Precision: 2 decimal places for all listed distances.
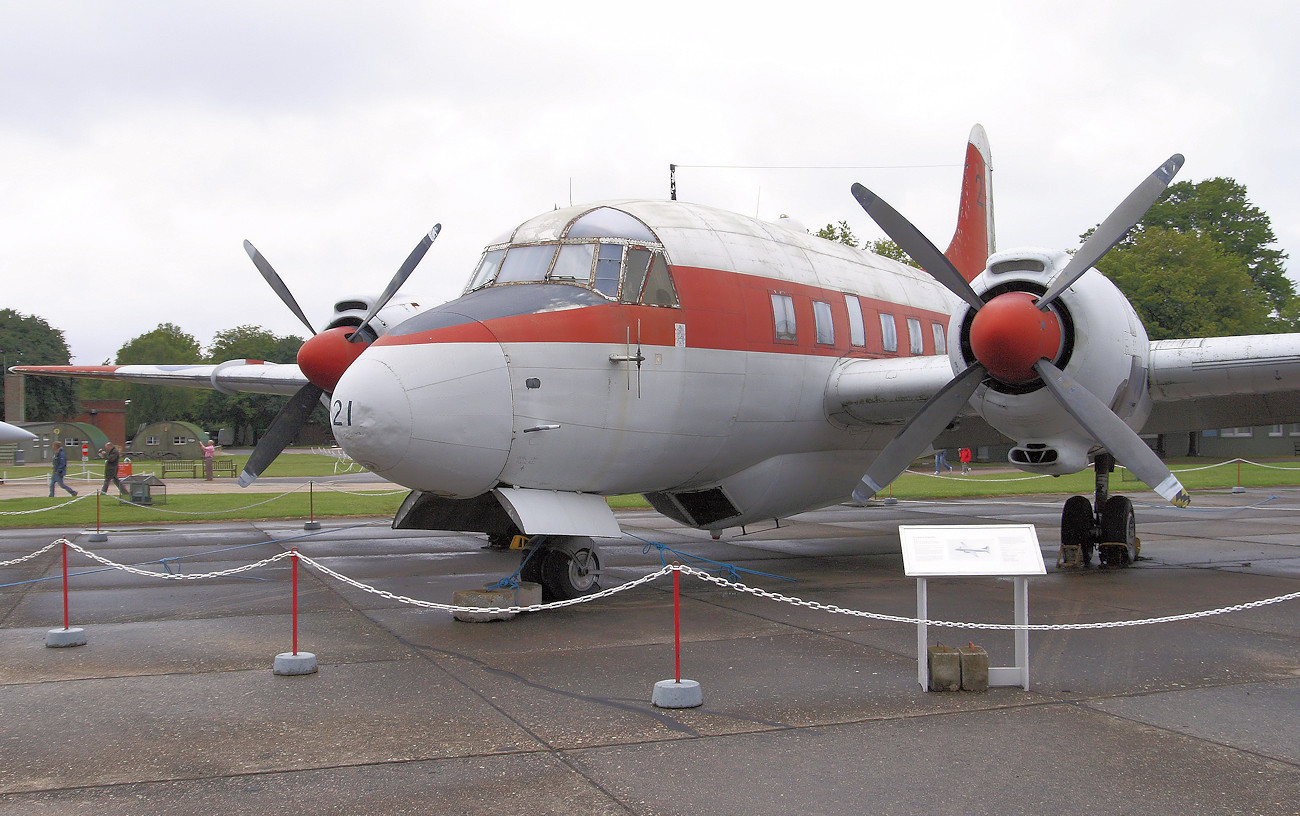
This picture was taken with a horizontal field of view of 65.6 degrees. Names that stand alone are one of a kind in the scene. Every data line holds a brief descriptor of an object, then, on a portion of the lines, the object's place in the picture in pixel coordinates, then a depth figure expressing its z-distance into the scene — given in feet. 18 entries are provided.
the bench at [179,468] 145.59
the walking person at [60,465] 88.58
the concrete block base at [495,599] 30.99
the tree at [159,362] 333.01
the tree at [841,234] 159.63
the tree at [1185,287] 160.45
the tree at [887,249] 163.19
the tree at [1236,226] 199.62
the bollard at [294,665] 24.02
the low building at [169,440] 214.07
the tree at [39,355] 260.83
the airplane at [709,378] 29.43
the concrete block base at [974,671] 22.21
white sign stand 21.63
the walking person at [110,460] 90.53
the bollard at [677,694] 21.01
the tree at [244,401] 318.24
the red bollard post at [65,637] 27.68
